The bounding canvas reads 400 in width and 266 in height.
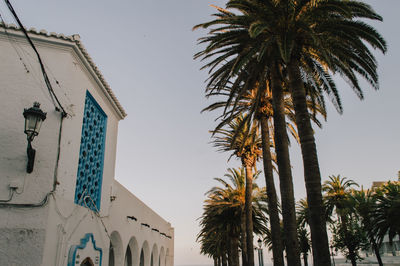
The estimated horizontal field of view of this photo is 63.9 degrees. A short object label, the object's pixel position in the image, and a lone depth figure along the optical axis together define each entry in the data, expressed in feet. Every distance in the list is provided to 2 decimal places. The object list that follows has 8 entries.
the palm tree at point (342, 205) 113.59
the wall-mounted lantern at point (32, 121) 23.56
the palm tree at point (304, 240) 160.04
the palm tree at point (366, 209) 94.53
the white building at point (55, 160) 23.47
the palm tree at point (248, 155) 63.76
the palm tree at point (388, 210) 83.35
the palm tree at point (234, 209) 88.02
